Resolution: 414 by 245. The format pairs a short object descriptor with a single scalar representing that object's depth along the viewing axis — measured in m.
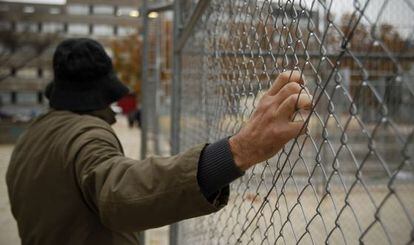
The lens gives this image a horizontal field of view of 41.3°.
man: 1.17
